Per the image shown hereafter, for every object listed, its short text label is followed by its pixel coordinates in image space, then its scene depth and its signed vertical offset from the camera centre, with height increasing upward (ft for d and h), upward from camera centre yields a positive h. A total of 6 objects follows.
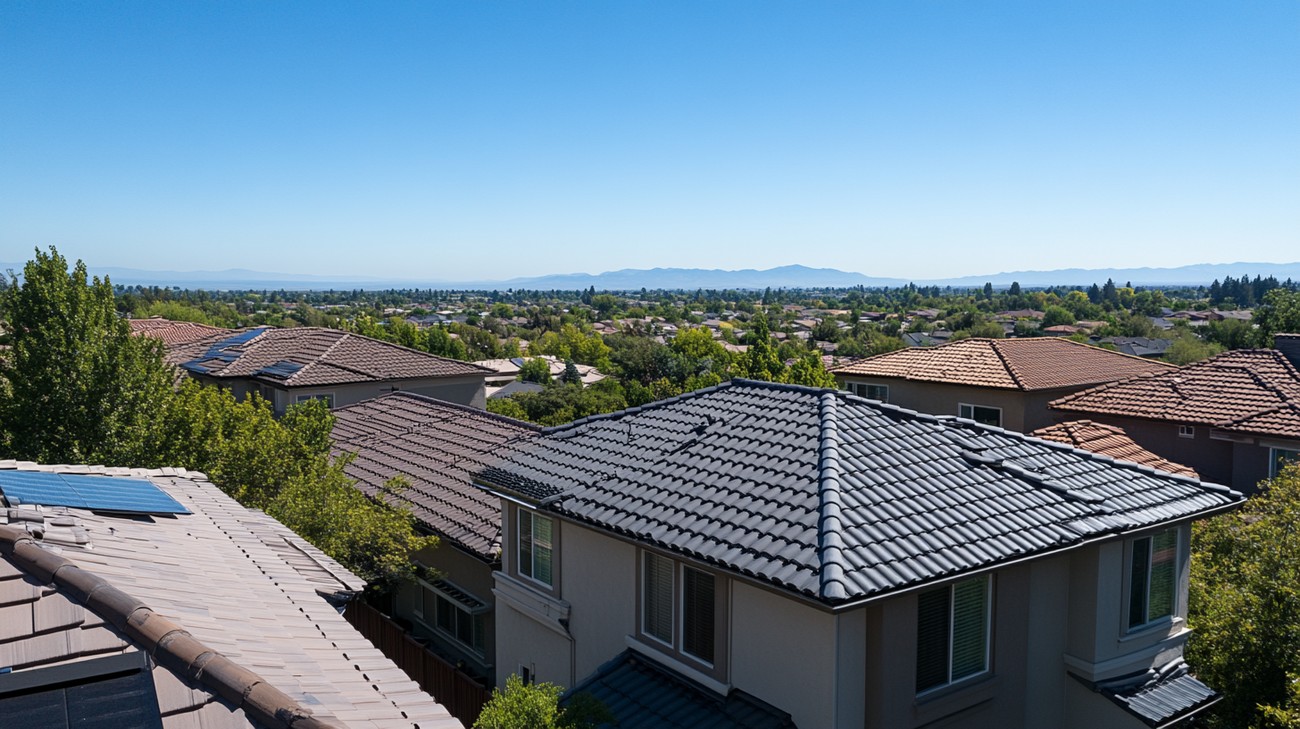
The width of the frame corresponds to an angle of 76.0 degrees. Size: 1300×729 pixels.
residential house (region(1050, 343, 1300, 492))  72.02 -13.30
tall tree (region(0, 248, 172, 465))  48.96 -6.04
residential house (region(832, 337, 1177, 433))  102.47 -13.61
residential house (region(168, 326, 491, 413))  100.01 -11.67
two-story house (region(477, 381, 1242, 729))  28.71 -11.48
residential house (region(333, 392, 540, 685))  52.60 -15.78
